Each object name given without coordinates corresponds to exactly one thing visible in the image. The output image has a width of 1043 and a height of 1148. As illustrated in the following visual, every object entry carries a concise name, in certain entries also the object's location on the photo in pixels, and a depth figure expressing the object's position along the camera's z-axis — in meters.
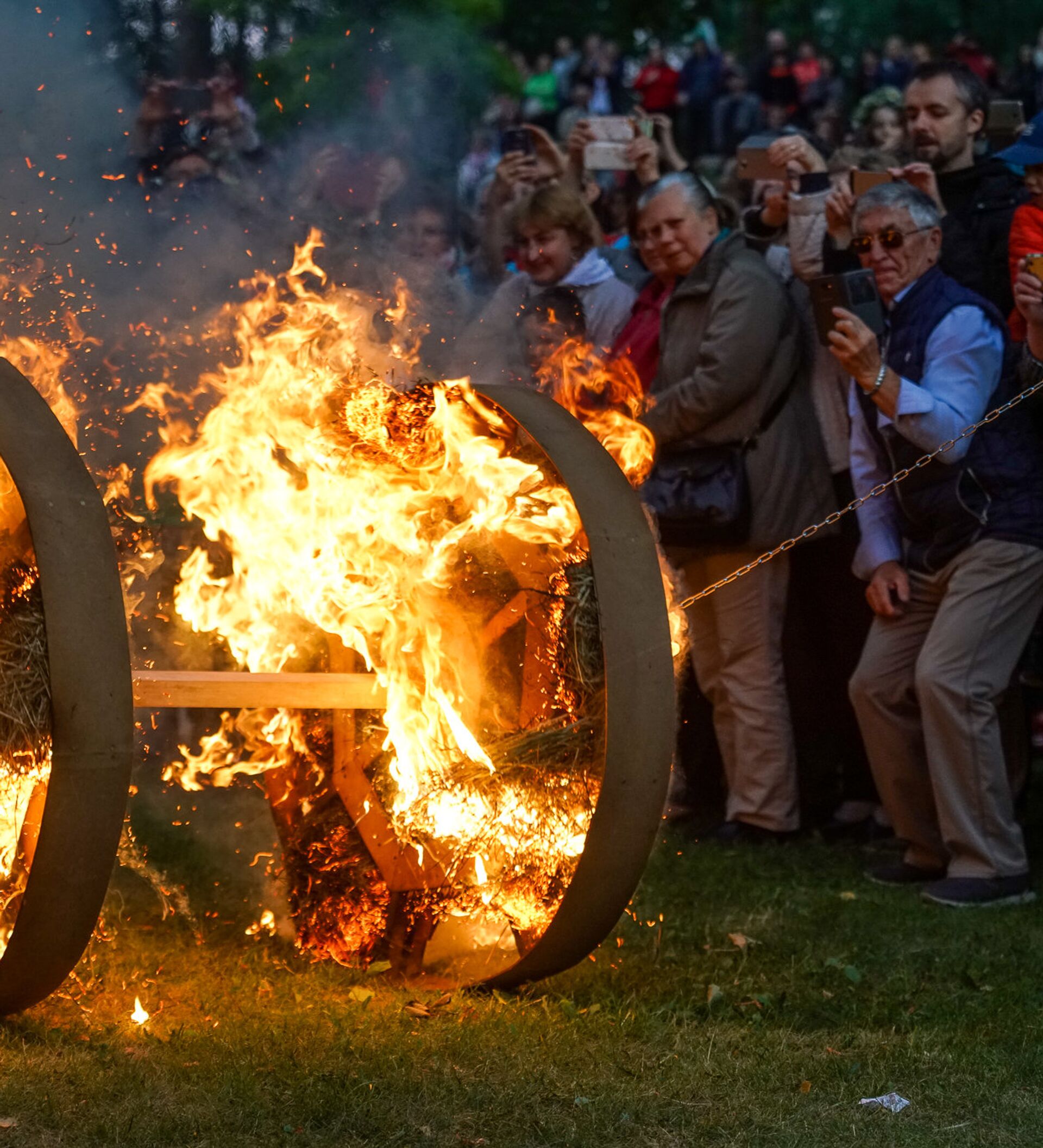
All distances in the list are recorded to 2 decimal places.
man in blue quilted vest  11.15
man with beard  12.30
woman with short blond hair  13.48
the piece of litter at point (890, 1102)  7.33
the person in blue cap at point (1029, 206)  11.41
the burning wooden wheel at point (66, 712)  6.93
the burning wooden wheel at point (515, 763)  7.60
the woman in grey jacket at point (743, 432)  12.58
